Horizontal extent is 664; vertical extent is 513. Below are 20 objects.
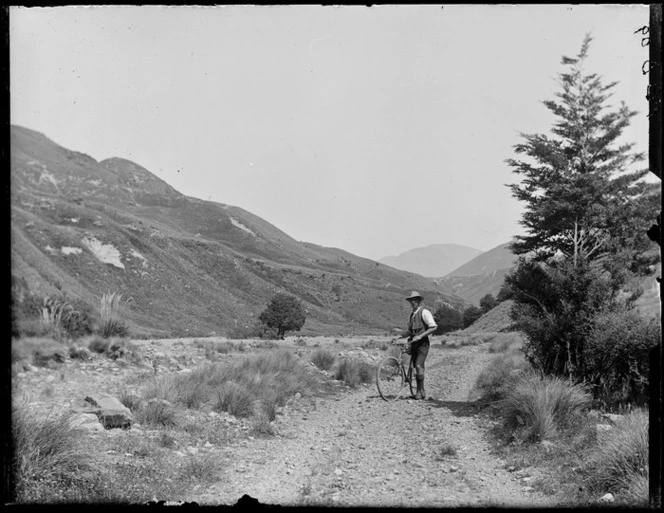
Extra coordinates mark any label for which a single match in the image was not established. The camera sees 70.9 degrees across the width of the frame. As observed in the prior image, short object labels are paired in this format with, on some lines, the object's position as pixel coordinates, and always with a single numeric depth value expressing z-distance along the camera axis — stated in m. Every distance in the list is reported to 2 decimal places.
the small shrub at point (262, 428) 7.70
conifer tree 9.65
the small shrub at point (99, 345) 13.91
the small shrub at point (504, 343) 25.24
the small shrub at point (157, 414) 7.09
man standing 10.44
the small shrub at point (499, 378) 11.63
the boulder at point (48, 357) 11.49
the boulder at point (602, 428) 6.31
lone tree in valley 32.62
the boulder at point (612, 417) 6.85
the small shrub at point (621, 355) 8.55
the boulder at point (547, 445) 6.46
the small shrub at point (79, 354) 12.62
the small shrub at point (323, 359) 15.89
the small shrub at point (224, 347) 18.73
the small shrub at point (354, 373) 14.08
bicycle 11.09
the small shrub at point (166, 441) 6.26
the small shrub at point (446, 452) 6.58
